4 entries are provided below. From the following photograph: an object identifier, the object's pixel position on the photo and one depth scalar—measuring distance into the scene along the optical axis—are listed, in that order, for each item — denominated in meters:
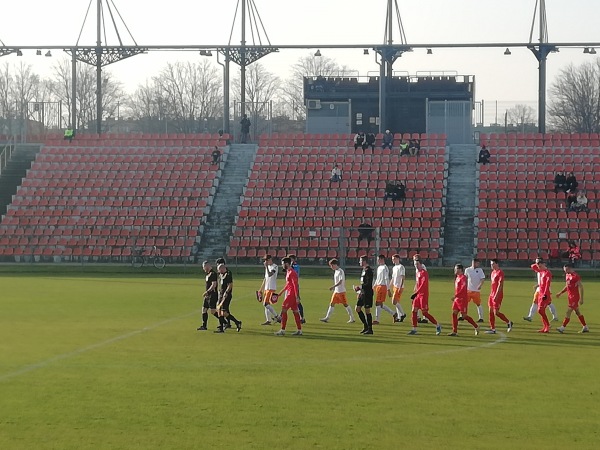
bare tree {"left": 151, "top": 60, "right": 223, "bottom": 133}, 96.00
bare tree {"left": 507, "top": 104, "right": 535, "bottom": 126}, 73.56
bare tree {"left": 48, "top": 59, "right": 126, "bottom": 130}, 93.00
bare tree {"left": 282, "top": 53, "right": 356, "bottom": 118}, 96.12
